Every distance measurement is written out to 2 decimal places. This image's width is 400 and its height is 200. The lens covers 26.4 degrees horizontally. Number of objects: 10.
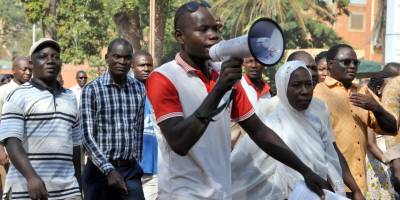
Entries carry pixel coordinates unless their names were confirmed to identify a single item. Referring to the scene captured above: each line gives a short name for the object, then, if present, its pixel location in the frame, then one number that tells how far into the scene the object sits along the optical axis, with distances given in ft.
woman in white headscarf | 19.84
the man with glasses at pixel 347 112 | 23.97
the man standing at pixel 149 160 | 27.30
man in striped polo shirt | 19.90
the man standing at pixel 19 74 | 36.19
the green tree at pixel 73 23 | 87.25
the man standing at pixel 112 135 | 22.91
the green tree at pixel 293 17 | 80.33
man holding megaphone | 14.62
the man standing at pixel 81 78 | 57.00
